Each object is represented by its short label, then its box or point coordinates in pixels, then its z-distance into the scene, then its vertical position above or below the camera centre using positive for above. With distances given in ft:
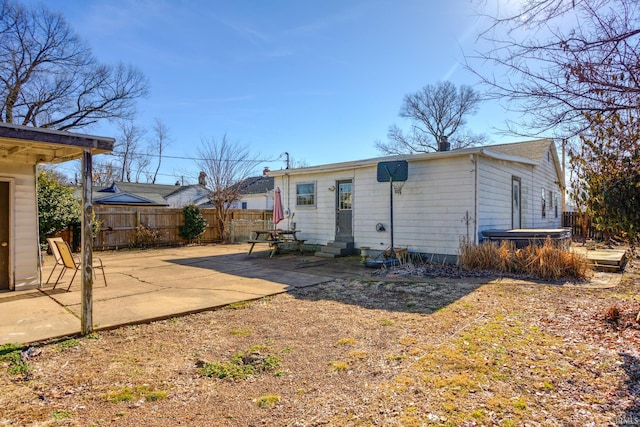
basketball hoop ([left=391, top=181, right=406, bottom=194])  33.31 +2.85
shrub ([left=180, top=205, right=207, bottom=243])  49.96 -0.75
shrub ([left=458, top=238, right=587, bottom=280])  23.29 -3.07
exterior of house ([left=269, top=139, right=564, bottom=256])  29.96 +1.74
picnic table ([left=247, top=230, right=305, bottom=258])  37.01 -2.43
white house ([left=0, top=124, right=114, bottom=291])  20.03 +0.15
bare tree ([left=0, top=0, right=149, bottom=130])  53.21 +23.52
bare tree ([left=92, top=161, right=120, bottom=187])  99.07 +13.23
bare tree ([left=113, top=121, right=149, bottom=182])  98.32 +18.46
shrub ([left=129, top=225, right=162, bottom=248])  46.16 -2.53
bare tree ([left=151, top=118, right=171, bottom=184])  104.46 +23.59
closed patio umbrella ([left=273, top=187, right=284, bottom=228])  42.04 +0.61
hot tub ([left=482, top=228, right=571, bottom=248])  27.94 -1.67
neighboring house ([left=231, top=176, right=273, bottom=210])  98.78 +6.21
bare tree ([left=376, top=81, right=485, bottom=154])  94.32 +26.28
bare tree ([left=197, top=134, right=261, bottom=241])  55.79 +8.15
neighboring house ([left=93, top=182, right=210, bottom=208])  62.13 +5.58
